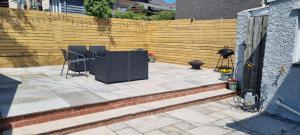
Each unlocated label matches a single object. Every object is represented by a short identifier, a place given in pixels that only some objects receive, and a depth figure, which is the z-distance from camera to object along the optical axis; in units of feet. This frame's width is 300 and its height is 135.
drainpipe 14.28
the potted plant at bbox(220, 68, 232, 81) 21.40
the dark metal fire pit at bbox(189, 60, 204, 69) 27.58
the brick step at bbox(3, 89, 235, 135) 11.13
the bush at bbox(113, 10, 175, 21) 42.34
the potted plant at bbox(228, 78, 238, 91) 20.44
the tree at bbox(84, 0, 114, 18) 30.42
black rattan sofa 18.37
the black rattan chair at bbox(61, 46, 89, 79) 21.31
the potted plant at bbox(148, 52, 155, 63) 34.65
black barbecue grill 24.49
